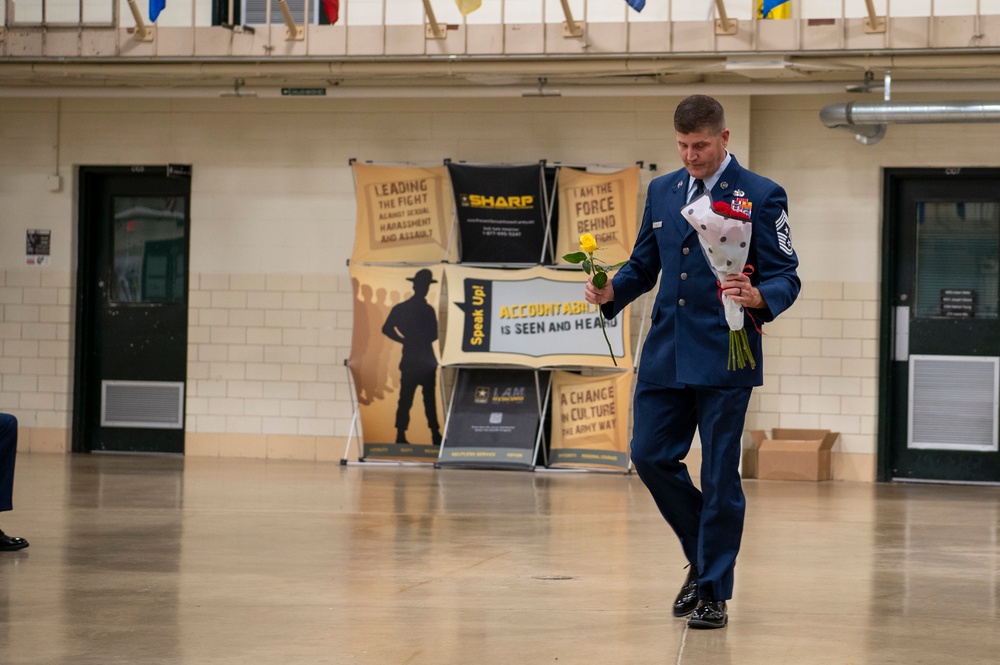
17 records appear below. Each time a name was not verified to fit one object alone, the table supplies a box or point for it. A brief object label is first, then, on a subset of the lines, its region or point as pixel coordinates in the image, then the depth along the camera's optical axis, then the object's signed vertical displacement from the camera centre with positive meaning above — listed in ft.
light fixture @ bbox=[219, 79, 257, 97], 60.40 +5.40
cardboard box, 58.02 -3.28
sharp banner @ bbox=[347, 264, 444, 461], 61.55 -1.20
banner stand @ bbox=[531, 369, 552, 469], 60.11 -2.46
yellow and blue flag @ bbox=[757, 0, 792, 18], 53.49 +7.20
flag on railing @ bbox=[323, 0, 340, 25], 58.12 +7.22
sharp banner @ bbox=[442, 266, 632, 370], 59.86 -0.15
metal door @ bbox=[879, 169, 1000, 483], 59.11 -0.05
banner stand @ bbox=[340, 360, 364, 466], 61.99 -2.78
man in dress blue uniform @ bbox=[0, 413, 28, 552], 34.23 -2.30
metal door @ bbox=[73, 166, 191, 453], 66.07 -0.11
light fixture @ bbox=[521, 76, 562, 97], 57.57 +5.30
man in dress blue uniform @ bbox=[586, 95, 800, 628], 24.75 -0.30
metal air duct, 52.95 +4.65
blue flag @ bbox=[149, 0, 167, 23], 56.43 +6.95
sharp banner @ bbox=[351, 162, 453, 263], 62.14 +2.53
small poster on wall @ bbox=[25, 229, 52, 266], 66.07 +1.55
